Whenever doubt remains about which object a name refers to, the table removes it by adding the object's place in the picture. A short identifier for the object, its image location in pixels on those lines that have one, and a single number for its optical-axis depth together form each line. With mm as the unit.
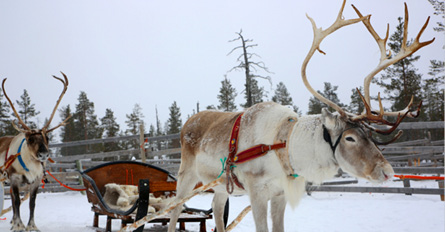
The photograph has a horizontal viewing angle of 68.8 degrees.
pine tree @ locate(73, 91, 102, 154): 26719
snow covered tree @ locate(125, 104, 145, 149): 30719
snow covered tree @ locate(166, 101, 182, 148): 30317
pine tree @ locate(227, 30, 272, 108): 14352
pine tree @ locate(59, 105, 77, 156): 26375
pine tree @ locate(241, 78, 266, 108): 23422
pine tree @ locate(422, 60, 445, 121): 16922
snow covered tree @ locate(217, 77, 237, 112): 24828
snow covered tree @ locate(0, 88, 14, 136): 21531
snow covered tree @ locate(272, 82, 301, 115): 29062
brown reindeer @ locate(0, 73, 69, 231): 4988
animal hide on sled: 4906
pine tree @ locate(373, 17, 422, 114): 16969
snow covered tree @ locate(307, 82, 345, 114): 22391
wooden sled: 3931
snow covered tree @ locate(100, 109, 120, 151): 26302
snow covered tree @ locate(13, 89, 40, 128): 25625
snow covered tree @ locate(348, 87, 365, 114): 21197
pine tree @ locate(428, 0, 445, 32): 12691
